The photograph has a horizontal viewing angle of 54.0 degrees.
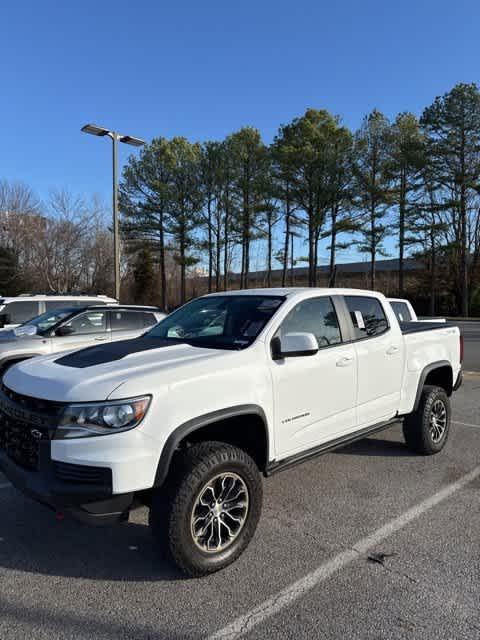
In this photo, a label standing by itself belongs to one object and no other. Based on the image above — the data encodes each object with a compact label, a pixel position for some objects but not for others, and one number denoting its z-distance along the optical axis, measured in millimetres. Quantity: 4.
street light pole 15383
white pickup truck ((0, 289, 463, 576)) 2652
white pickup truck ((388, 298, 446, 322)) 10272
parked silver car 7531
